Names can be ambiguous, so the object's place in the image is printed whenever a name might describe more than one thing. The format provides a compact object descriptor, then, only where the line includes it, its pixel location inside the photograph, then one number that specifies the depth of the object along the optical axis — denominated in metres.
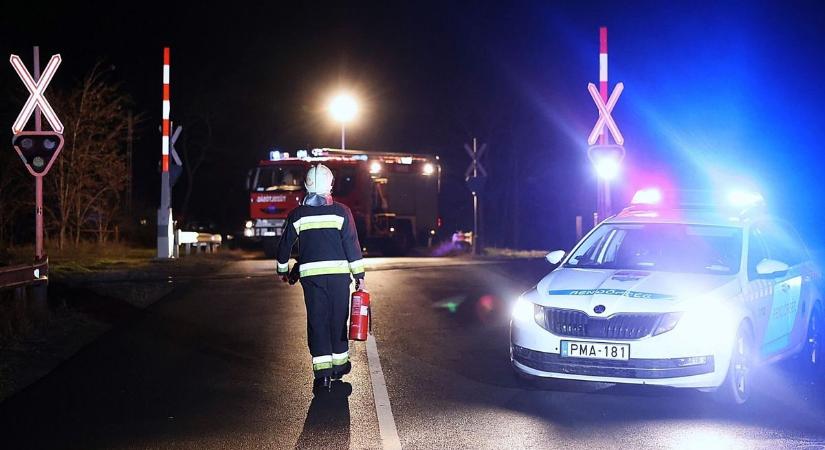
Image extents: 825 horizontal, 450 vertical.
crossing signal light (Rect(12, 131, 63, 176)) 12.63
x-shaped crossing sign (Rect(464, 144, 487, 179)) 27.06
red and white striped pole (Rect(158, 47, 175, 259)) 23.31
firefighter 8.02
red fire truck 26.08
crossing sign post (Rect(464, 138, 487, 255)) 27.05
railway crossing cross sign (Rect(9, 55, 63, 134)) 13.09
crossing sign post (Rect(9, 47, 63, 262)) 12.60
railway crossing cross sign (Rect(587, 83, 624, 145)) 16.09
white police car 7.25
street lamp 34.75
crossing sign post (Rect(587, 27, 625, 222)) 16.16
